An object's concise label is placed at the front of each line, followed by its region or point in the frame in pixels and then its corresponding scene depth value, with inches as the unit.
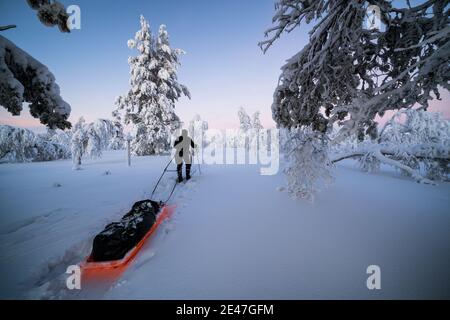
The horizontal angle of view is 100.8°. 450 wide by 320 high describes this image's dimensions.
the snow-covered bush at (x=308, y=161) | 206.4
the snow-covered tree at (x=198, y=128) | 1460.4
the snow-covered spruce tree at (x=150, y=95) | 687.7
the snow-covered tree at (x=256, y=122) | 1850.4
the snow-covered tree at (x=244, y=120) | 1829.5
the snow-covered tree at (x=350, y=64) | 119.3
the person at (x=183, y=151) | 333.7
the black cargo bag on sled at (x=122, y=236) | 111.0
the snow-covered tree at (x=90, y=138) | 448.1
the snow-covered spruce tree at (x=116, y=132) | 523.9
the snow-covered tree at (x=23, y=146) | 621.0
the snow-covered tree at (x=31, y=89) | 122.0
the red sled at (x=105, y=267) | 103.8
